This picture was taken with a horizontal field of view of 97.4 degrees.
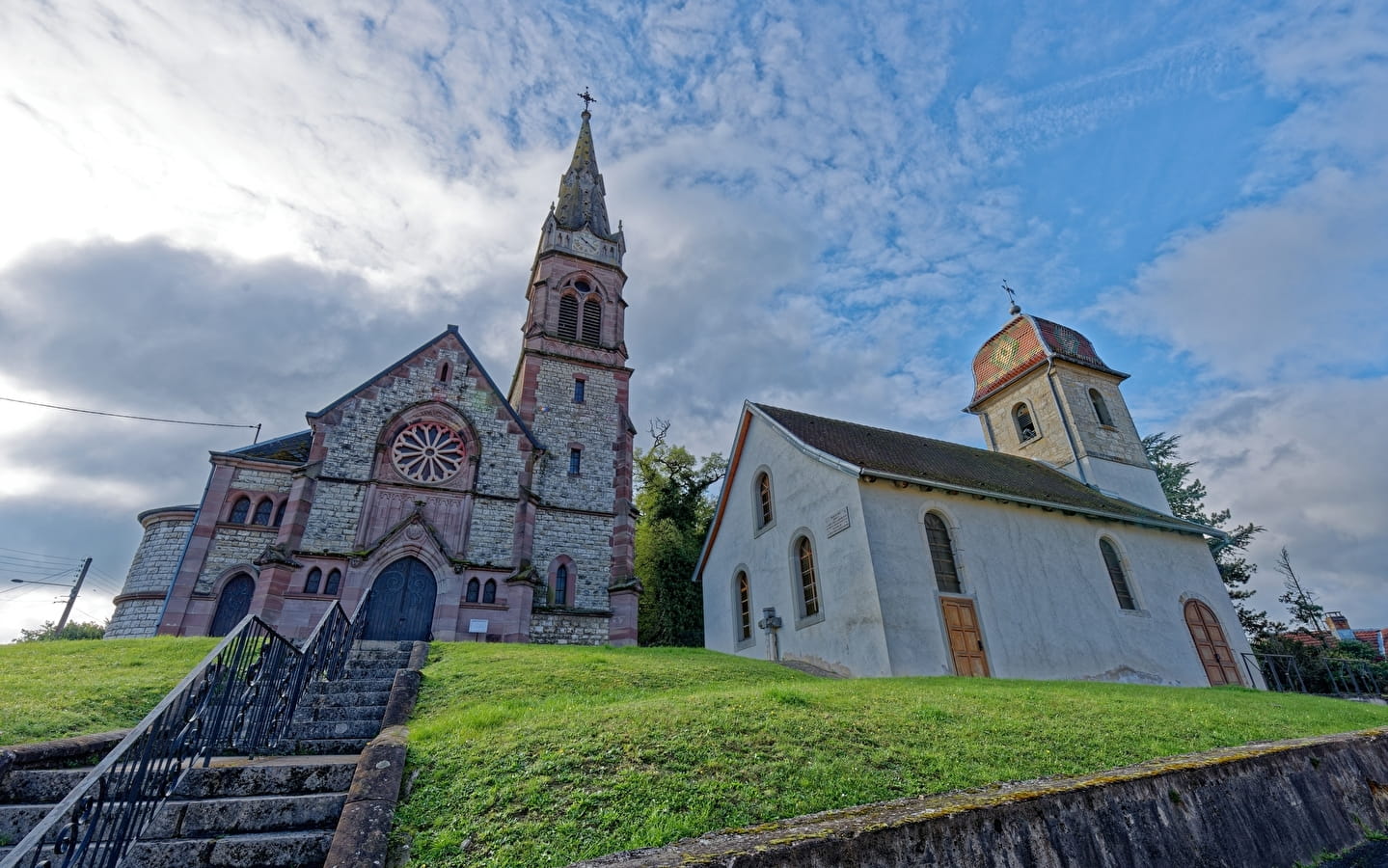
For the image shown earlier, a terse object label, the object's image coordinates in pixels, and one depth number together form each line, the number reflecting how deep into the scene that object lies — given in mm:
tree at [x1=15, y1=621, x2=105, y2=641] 35256
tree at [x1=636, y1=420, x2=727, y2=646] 28656
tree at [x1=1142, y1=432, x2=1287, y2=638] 26516
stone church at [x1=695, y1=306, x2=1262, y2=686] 13555
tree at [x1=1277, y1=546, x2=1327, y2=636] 26984
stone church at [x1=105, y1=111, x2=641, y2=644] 16094
